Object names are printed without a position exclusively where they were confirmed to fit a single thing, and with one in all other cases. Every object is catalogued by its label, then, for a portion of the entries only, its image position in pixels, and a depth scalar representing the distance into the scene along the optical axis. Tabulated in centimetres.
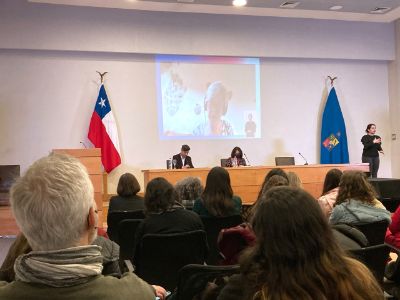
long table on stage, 680
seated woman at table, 775
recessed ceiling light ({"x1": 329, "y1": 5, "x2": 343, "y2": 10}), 860
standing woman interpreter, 876
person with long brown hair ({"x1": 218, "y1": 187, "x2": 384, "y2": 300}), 113
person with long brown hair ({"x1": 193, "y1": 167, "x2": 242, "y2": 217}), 350
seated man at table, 776
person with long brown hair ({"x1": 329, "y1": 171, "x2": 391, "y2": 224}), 284
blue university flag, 946
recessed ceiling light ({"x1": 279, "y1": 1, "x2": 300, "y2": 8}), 828
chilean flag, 823
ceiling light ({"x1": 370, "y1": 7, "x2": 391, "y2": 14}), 881
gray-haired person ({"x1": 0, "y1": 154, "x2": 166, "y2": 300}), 97
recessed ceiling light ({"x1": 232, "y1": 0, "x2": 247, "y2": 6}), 815
